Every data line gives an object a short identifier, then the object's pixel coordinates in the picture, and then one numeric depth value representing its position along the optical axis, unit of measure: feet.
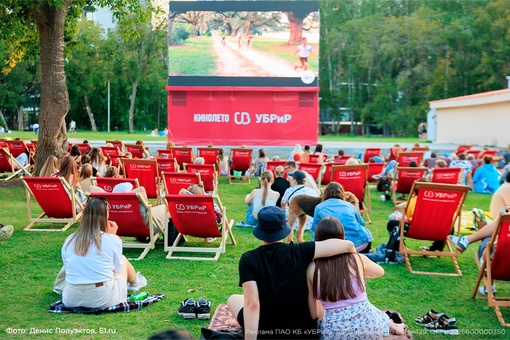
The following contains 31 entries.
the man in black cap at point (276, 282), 12.10
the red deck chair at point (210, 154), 53.45
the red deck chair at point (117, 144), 60.44
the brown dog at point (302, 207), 24.80
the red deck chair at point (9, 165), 51.11
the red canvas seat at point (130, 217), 24.41
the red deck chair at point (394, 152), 57.93
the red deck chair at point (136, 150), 54.34
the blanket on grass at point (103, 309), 17.21
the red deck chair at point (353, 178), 33.73
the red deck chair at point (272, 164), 43.98
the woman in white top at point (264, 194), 30.81
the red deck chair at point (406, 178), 39.83
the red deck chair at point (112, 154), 46.50
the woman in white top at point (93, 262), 16.89
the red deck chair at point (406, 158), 49.48
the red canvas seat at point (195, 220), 24.09
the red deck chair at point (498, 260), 17.62
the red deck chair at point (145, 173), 38.58
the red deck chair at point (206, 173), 39.68
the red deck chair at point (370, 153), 56.91
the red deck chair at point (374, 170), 44.70
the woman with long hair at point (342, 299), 12.89
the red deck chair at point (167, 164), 42.16
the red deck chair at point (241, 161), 54.34
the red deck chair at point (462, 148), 65.39
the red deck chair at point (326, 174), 44.46
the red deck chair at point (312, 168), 41.04
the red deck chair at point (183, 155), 54.29
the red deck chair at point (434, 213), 23.41
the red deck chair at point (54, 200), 29.37
